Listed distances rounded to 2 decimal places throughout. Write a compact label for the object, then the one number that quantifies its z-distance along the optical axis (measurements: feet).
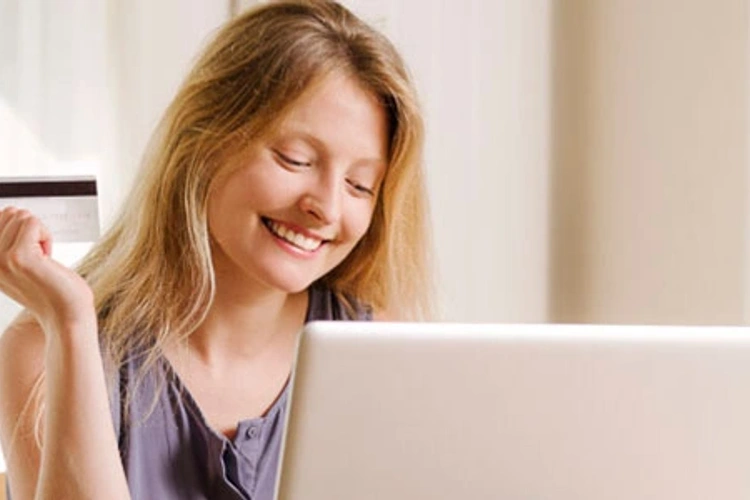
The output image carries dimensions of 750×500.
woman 7.16
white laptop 5.78
